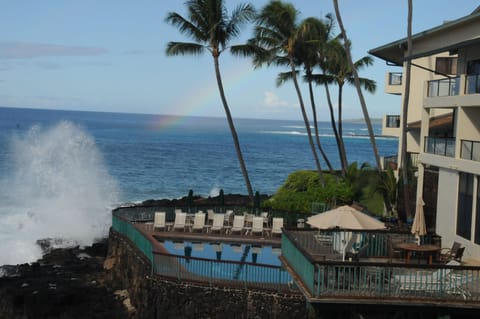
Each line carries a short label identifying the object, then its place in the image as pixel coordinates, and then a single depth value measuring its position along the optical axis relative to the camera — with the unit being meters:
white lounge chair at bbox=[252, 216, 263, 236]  26.86
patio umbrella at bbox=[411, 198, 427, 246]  18.36
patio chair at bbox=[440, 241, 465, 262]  17.69
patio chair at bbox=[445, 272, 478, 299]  14.45
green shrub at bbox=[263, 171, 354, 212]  32.06
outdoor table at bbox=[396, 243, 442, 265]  16.98
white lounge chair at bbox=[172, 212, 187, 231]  27.66
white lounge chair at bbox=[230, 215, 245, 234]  27.05
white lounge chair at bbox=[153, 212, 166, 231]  27.62
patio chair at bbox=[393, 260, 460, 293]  14.45
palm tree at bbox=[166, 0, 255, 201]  36.19
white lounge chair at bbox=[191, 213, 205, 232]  27.58
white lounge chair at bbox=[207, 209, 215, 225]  29.00
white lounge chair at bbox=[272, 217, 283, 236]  26.86
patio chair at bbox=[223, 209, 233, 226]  28.47
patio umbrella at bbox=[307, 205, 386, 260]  17.61
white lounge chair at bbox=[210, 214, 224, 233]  27.30
